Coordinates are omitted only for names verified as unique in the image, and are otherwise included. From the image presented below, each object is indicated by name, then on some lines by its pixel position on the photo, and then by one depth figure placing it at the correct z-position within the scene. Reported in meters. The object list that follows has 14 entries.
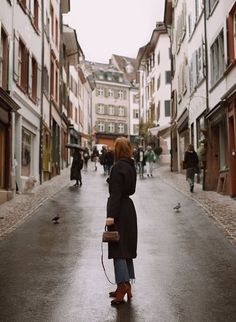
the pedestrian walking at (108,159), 29.69
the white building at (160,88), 48.44
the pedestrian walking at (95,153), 40.76
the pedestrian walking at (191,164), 18.89
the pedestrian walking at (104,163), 30.92
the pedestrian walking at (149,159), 29.58
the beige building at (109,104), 84.62
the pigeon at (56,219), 11.43
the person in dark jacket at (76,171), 23.19
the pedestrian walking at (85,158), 39.06
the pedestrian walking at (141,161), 29.73
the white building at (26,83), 18.86
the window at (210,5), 19.91
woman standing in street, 5.55
